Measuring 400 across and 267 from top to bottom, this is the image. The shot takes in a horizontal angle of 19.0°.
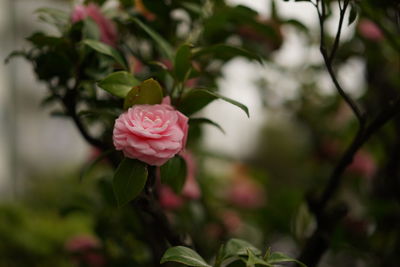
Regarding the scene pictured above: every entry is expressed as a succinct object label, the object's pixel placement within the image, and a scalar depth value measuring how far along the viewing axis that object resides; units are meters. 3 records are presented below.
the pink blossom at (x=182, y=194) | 1.59
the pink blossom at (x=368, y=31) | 1.65
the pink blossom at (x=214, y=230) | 1.85
